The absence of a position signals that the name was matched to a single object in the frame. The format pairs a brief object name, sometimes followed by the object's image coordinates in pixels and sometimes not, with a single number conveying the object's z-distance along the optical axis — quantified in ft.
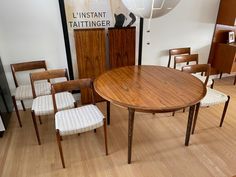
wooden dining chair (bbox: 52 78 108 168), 5.54
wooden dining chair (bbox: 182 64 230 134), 6.90
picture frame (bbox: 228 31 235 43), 11.14
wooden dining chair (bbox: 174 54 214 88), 8.70
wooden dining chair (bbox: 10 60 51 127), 7.45
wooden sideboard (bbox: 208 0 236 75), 10.02
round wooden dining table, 5.17
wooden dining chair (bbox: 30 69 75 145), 6.47
